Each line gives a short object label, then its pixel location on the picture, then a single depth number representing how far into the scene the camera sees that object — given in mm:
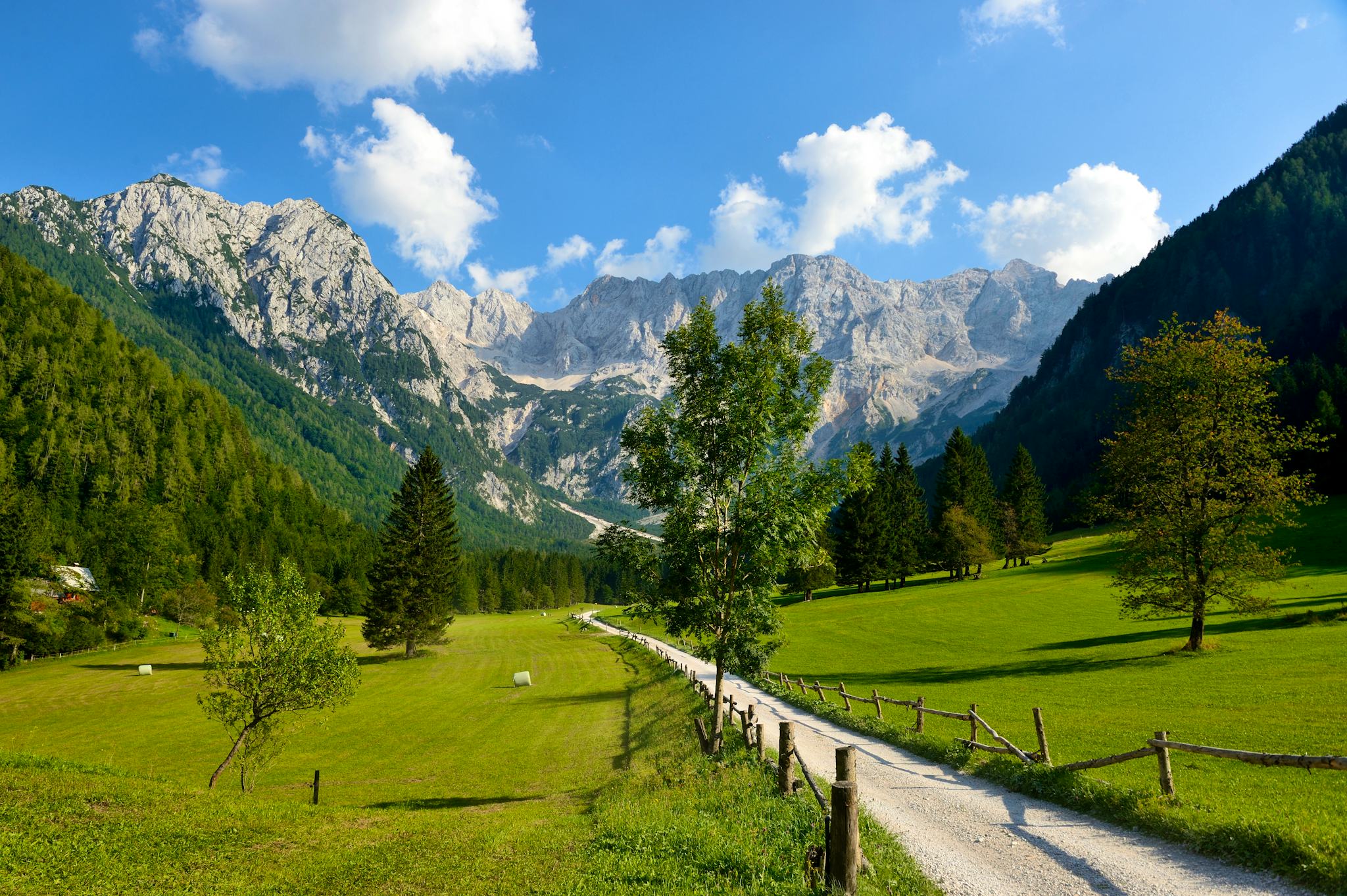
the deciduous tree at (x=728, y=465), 22812
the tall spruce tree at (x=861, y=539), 102250
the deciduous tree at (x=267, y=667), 31266
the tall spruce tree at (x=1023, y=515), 103875
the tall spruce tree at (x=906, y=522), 103000
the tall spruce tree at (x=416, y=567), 81312
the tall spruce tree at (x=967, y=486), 104625
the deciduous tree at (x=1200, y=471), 38656
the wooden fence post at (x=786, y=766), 16391
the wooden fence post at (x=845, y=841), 10094
